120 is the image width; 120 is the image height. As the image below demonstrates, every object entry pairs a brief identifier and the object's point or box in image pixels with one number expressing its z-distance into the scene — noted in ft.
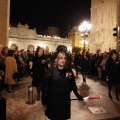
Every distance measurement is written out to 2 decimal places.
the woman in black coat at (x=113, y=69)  16.12
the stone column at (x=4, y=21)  32.15
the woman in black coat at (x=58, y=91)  7.65
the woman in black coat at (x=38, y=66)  15.04
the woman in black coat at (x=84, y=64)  24.61
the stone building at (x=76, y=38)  146.61
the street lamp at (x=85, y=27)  39.89
